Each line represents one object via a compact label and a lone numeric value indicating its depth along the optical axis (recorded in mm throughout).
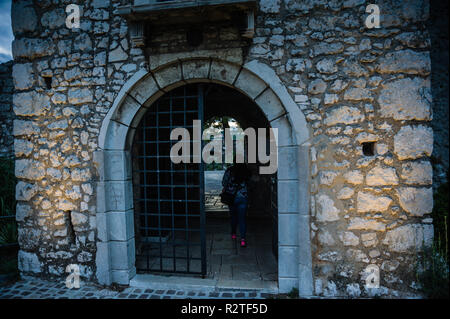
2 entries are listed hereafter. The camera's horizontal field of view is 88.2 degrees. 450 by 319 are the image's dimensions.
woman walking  4004
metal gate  3270
